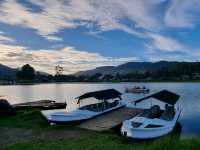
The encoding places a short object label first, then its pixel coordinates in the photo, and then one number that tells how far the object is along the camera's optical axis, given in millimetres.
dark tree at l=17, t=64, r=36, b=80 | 98838
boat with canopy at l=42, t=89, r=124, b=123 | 12762
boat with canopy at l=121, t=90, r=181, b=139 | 9869
